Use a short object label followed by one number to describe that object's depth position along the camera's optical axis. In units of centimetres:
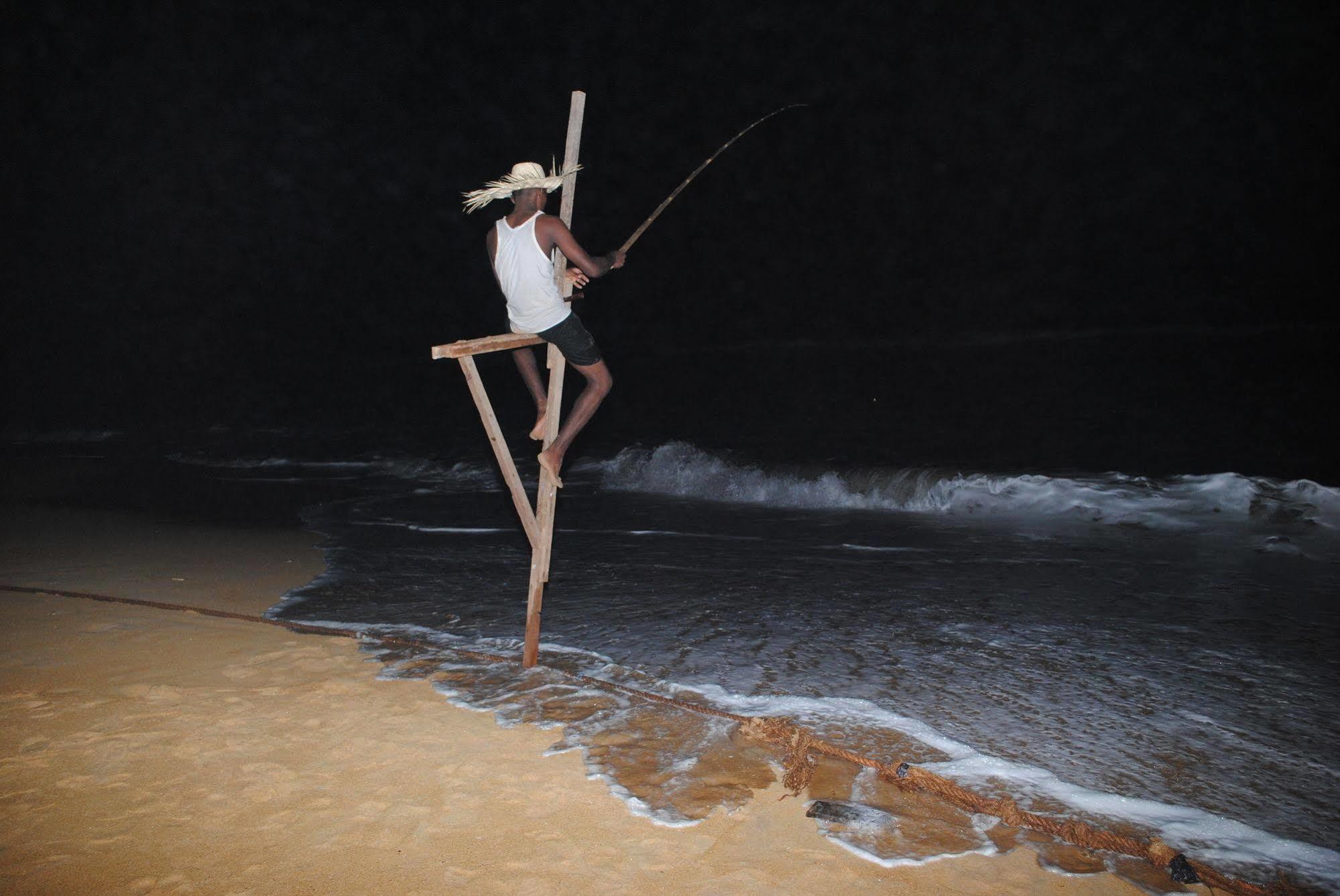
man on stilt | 387
